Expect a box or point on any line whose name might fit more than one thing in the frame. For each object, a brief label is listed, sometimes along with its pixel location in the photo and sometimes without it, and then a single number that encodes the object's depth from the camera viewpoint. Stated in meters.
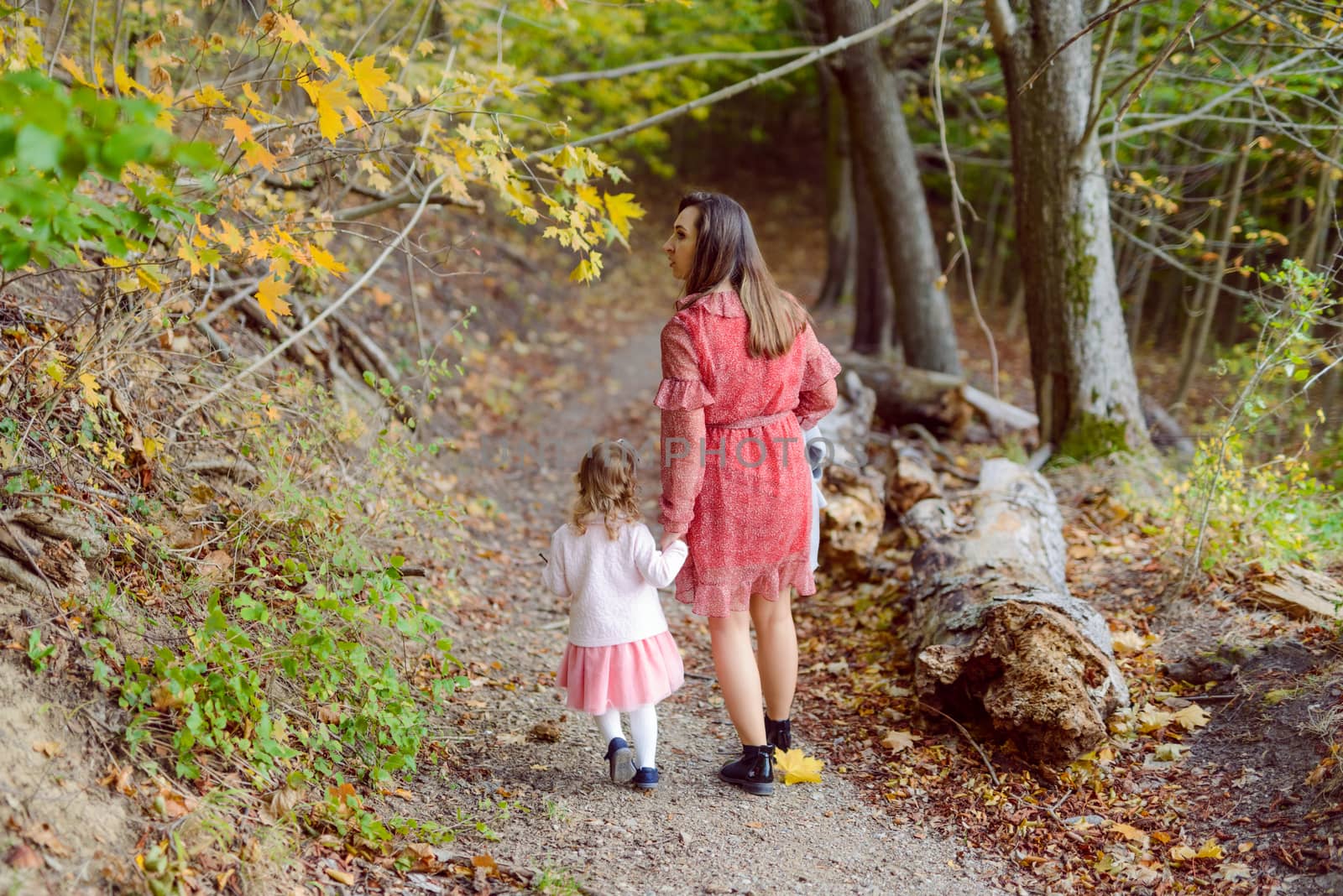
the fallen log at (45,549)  2.87
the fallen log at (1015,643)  3.50
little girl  3.30
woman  3.22
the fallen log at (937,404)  8.63
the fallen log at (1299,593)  4.04
